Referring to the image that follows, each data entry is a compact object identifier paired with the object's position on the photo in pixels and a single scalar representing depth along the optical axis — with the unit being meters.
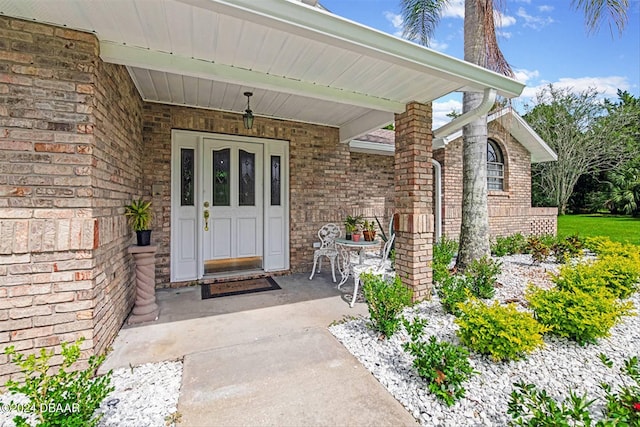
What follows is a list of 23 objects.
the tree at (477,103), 4.21
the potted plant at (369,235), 4.65
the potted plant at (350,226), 4.85
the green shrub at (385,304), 2.80
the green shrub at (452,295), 3.27
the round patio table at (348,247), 4.37
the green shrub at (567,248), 6.11
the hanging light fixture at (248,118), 4.02
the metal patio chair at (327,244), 4.95
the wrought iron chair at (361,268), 3.68
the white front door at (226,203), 4.46
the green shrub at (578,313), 2.56
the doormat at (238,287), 4.13
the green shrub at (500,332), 2.28
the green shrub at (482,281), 3.76
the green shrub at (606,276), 3.21
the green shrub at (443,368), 1.95
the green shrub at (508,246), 6.79
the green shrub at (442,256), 3.87
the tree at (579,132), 15.47
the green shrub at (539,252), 5.85
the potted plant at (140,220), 3.18
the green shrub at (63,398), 1.45
